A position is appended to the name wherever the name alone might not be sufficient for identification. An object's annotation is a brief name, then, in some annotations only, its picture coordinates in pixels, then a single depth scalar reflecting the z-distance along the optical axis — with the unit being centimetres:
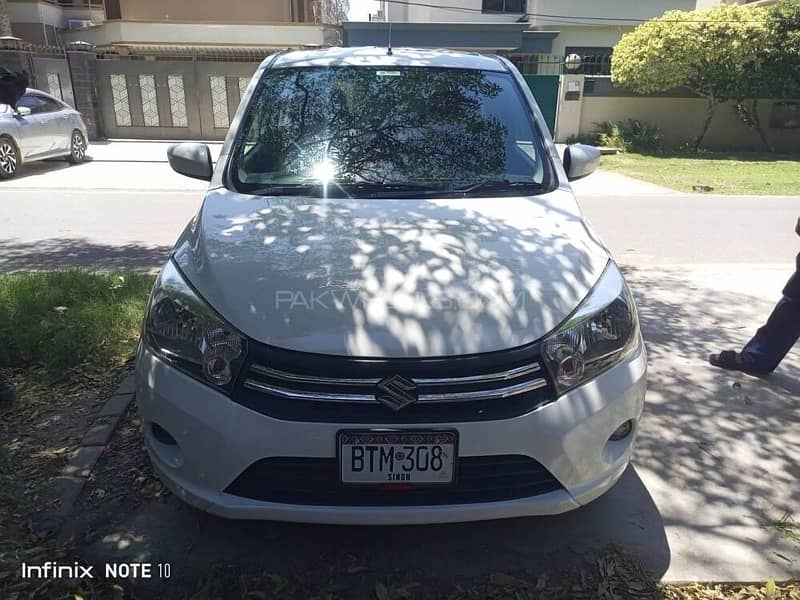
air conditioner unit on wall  2665
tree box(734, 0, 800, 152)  1569
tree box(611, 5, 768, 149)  1584
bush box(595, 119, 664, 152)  1733
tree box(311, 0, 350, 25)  3102
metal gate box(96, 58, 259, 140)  1756
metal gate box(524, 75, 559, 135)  1811
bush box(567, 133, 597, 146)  1809
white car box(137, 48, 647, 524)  206
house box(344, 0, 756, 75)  2216
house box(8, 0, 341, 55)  2228
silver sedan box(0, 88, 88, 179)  1110
